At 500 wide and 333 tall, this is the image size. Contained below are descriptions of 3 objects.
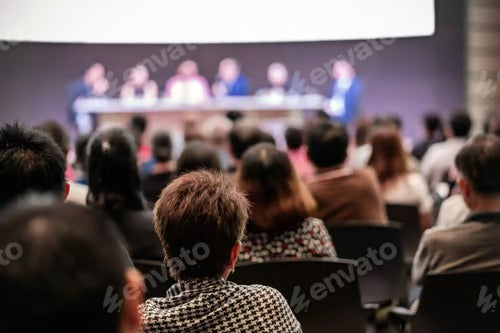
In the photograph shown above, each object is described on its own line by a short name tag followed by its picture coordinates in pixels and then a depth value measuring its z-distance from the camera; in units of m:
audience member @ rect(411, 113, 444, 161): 6.50
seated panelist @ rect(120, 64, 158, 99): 10.59
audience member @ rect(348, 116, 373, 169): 5.28
